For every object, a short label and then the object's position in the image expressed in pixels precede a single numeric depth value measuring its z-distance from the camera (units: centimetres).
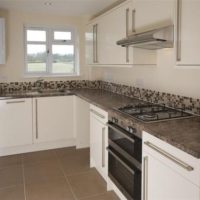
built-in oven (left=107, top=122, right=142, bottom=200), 186
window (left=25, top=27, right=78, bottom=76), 394
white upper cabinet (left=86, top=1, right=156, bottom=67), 251
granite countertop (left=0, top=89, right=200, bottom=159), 135
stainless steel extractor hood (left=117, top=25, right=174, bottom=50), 187
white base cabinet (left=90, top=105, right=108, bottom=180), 248
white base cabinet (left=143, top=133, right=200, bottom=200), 130
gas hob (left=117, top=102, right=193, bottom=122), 194
